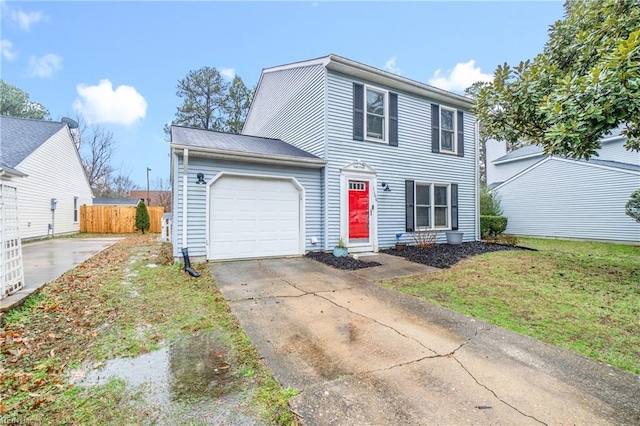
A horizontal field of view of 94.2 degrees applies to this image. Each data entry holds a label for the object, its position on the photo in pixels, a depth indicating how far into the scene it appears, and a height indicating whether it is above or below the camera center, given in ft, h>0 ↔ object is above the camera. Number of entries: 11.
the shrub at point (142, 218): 63.52 -0.53
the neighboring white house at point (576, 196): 40.34 +2.40
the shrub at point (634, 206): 33.97 +0.61
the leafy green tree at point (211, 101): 77.25 +30.22
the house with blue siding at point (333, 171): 24.14 +4.08
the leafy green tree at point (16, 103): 80.28 +31.96
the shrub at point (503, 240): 36.78 -3.65
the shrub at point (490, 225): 46.80 -1.97
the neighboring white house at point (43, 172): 41.45 +7.12
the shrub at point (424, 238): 32.37 -2.78
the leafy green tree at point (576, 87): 15.47 +7.91
